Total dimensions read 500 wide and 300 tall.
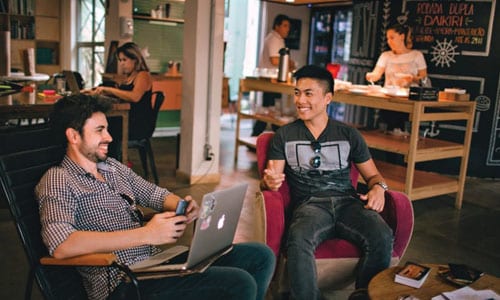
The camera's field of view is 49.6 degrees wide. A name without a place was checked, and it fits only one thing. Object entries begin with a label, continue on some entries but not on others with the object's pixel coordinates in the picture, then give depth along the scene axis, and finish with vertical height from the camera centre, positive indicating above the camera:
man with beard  1.75 -0.59
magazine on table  2.12 -0.82
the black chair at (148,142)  4.63 -0.78
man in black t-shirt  2.60 -0.55
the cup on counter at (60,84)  4.88 -0.34
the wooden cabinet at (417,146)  4.24 -0.64
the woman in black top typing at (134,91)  4.58 -0.35
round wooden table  2.04 -0.84
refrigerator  8.60 +0.42
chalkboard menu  5.85 +0.50
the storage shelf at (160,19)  7.16 +0.44
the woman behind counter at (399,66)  4.98 +0.00
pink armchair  2.57 -0.86
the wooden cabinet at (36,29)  8.19 +0.24
